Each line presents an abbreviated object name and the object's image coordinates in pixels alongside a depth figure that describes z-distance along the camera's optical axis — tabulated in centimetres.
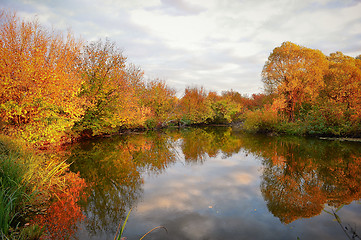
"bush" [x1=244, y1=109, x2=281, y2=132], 2645
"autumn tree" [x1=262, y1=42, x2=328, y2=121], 2797
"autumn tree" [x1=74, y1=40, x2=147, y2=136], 1922
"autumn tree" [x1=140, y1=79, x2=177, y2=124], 3494
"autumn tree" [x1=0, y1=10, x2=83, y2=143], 1142
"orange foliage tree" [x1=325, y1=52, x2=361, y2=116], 2058
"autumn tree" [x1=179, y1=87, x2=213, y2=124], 4400
